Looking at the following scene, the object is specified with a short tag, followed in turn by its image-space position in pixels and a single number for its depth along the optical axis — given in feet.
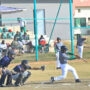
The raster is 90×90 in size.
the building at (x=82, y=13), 177.02
